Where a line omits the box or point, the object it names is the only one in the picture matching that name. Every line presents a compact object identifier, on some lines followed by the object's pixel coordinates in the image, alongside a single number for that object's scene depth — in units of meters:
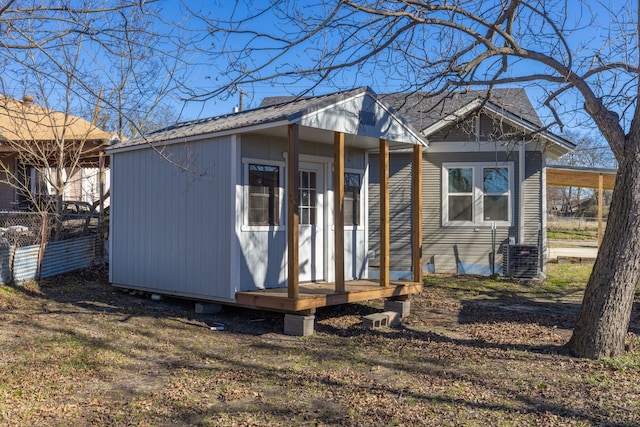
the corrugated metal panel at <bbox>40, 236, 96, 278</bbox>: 11.19
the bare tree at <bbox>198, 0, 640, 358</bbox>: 6.25
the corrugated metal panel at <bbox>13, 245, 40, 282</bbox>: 10.35
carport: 15.38
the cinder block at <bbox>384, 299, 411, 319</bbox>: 9.08
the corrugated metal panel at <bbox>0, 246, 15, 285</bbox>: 10.09
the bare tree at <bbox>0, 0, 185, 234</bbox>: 12.61
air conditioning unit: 13.27
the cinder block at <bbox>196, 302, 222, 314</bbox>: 8.85
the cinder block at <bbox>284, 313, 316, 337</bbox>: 7.64
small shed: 8.13
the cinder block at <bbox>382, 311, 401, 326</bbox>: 8.54
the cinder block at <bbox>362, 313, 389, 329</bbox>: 8.20
